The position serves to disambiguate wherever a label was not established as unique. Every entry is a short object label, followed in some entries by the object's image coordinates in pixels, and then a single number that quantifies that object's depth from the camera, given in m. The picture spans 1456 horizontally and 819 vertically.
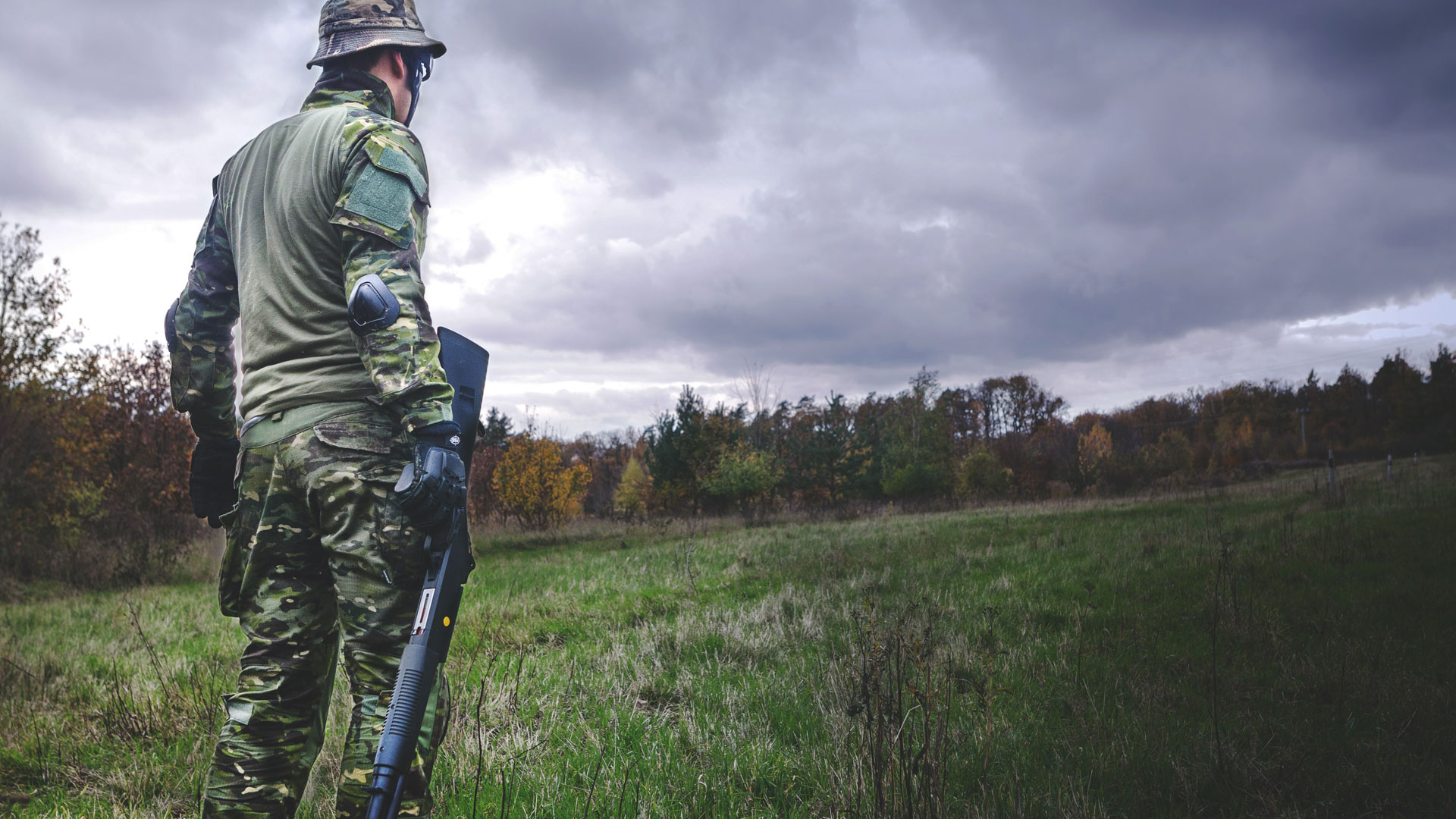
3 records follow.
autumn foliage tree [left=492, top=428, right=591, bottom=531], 23.92
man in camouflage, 1.91
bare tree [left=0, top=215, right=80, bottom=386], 16.89
